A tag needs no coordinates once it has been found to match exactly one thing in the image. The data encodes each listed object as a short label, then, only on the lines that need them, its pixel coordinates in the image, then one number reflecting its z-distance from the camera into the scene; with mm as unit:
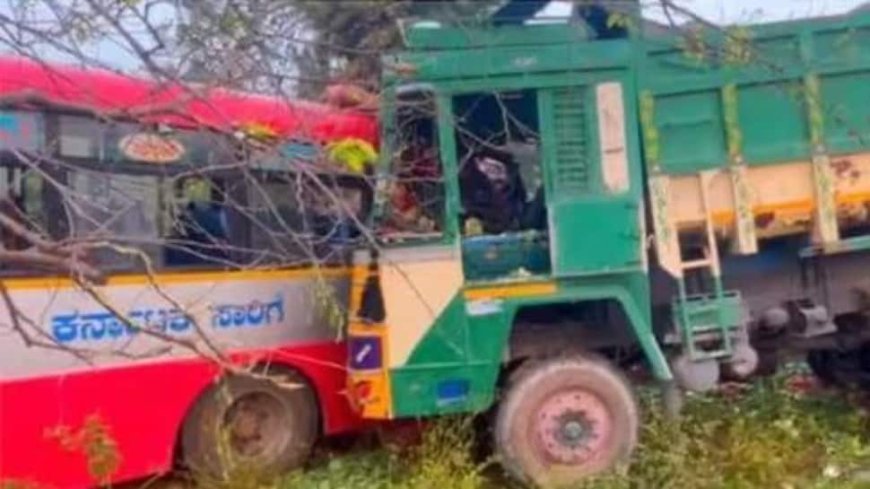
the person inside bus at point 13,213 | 5176
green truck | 7102
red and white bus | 6309
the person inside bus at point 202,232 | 6957
